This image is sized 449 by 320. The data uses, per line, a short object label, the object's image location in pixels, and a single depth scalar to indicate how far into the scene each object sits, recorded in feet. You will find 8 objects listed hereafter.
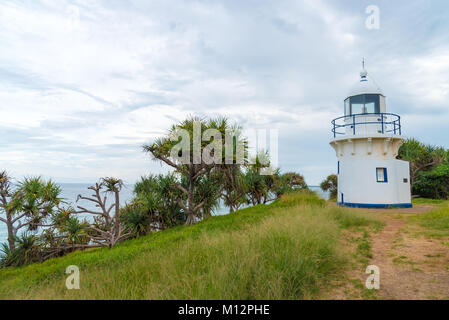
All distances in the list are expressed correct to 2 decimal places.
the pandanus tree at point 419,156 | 79.87
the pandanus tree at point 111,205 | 36.78
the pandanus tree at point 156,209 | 44.70
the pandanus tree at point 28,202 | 41.54
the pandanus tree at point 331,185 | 102.06
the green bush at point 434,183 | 74.53
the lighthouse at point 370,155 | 51.29
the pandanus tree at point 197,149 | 43.42
